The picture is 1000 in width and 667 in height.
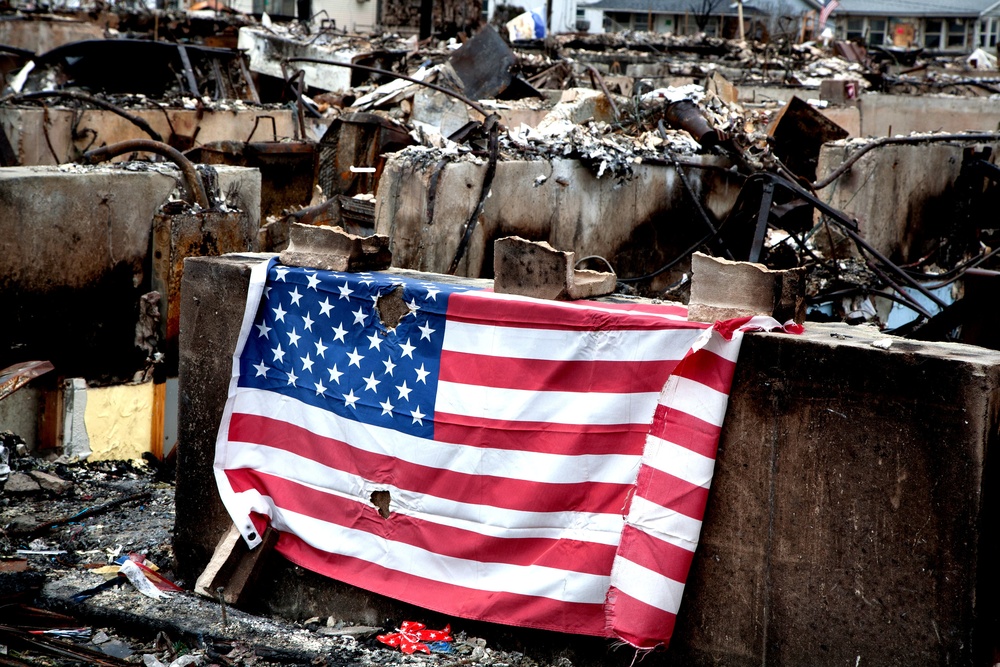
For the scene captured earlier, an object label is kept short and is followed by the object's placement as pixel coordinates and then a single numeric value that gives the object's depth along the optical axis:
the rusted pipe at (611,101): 10.71
